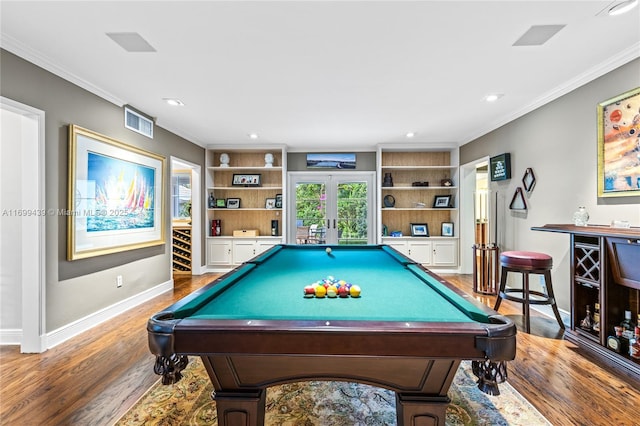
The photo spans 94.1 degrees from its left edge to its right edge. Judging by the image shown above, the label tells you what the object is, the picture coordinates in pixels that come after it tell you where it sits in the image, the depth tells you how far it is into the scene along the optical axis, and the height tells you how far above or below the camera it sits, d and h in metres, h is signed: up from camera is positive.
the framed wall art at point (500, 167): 3.93 +0.62
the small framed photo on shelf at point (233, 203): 5.94 +0.19
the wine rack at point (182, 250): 5.72 -0.72
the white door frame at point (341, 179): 5.98 +0.49
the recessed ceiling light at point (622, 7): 1.80 +1.26
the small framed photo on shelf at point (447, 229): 5.71 -0.33
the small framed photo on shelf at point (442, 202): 5.73 +0.20
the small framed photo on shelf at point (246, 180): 5.88 +0.65
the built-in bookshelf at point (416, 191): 5.75 +0.42
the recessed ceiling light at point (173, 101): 3.37 +1.29
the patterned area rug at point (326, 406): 1.66 -1.17
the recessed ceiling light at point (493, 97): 3.25 +1.28
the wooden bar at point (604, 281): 2.11 -0.55
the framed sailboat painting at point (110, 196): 2.83 +0.19
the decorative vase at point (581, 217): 2.64 -0.05
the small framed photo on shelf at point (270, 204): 5.92 +0.17
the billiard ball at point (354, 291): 1.53 -0.41
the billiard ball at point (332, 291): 1.52 -0.40
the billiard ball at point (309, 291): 1.53 -0.41
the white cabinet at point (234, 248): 5.67 -0.68
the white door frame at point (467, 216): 5.44 -0.07
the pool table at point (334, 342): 1.05 -0.46
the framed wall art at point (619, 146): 2.31 +0.54
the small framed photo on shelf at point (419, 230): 5.79 -0.35
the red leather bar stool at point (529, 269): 2.86 -0.56
